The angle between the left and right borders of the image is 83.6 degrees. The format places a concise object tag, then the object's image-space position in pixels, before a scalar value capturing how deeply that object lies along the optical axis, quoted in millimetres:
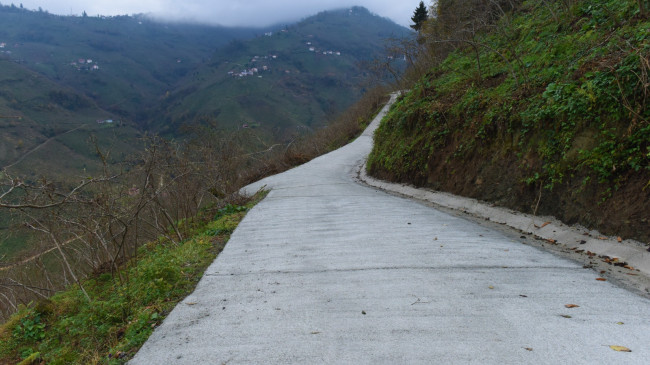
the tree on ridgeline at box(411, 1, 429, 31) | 40081
